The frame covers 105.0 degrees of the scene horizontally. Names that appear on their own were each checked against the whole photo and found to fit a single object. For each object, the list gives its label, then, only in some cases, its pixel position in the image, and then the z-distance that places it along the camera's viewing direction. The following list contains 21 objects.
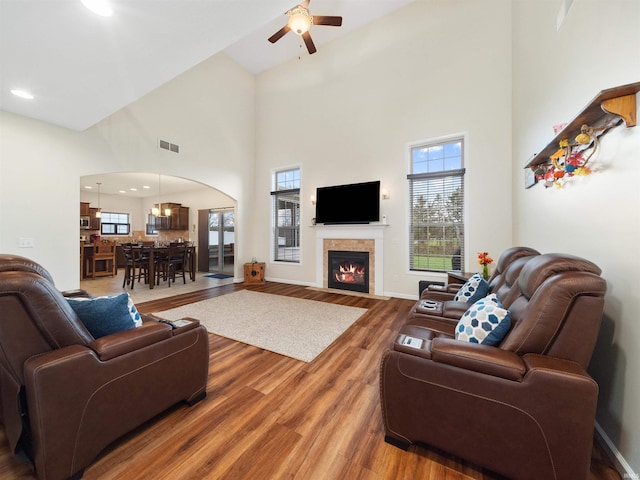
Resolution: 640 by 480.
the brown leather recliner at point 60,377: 1.12
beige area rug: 2.83
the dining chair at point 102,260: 7.12
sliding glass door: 8.17
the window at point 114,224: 9.37
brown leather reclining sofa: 1.08
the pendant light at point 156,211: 7.47
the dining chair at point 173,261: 6.01
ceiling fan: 3.63
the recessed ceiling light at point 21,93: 2.76
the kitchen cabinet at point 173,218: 8.79
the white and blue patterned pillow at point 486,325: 1.47
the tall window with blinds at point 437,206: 4.50
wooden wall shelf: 1.29
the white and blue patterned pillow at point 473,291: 2.57
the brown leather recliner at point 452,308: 1.92
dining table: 5.62
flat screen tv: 5.07
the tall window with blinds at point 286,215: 6.32
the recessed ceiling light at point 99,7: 1.71
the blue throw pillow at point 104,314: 1.44
